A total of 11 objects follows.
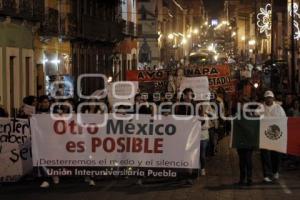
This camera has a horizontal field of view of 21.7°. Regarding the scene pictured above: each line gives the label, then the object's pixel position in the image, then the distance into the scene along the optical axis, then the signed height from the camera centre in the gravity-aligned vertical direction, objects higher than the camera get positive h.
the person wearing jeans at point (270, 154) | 14.81 -1.70
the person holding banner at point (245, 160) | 14.39 -1.76
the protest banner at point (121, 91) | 22.44 -0.74
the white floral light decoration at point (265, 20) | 59.47 +3.68
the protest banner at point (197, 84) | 22.38 -0.54
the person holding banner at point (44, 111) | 14.39 -0.87
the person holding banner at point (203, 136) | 15.13 -1.36
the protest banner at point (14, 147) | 14.71 -1.51
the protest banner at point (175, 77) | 26.38 -0.39
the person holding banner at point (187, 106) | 15.34 -0.80
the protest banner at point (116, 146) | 14.40 -1.47
